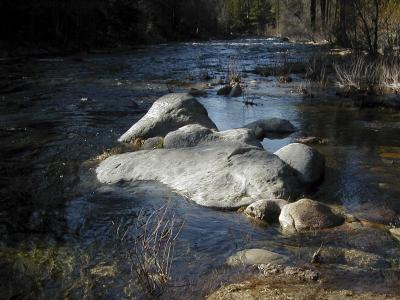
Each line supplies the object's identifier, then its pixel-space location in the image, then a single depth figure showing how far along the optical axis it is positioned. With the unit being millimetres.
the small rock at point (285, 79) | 17938
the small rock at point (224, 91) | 15677
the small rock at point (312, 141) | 10171
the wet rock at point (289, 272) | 4785
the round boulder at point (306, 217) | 6062
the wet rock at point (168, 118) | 10289
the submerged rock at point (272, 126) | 11000
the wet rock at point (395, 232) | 5887
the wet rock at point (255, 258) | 5168
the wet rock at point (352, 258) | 5176
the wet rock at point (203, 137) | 8867
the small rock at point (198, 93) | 15569
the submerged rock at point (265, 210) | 6352
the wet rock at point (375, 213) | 6449
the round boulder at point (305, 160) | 7699
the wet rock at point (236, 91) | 15520
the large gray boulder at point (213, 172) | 6938
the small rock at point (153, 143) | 9628
